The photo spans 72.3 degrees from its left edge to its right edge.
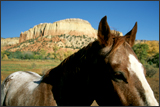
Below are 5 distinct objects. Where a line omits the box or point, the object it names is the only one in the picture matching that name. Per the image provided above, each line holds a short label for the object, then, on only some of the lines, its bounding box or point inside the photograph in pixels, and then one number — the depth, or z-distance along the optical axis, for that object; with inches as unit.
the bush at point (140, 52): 790.8
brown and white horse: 50.6
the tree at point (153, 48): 1191.4
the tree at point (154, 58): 1177.9
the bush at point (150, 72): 590.6
